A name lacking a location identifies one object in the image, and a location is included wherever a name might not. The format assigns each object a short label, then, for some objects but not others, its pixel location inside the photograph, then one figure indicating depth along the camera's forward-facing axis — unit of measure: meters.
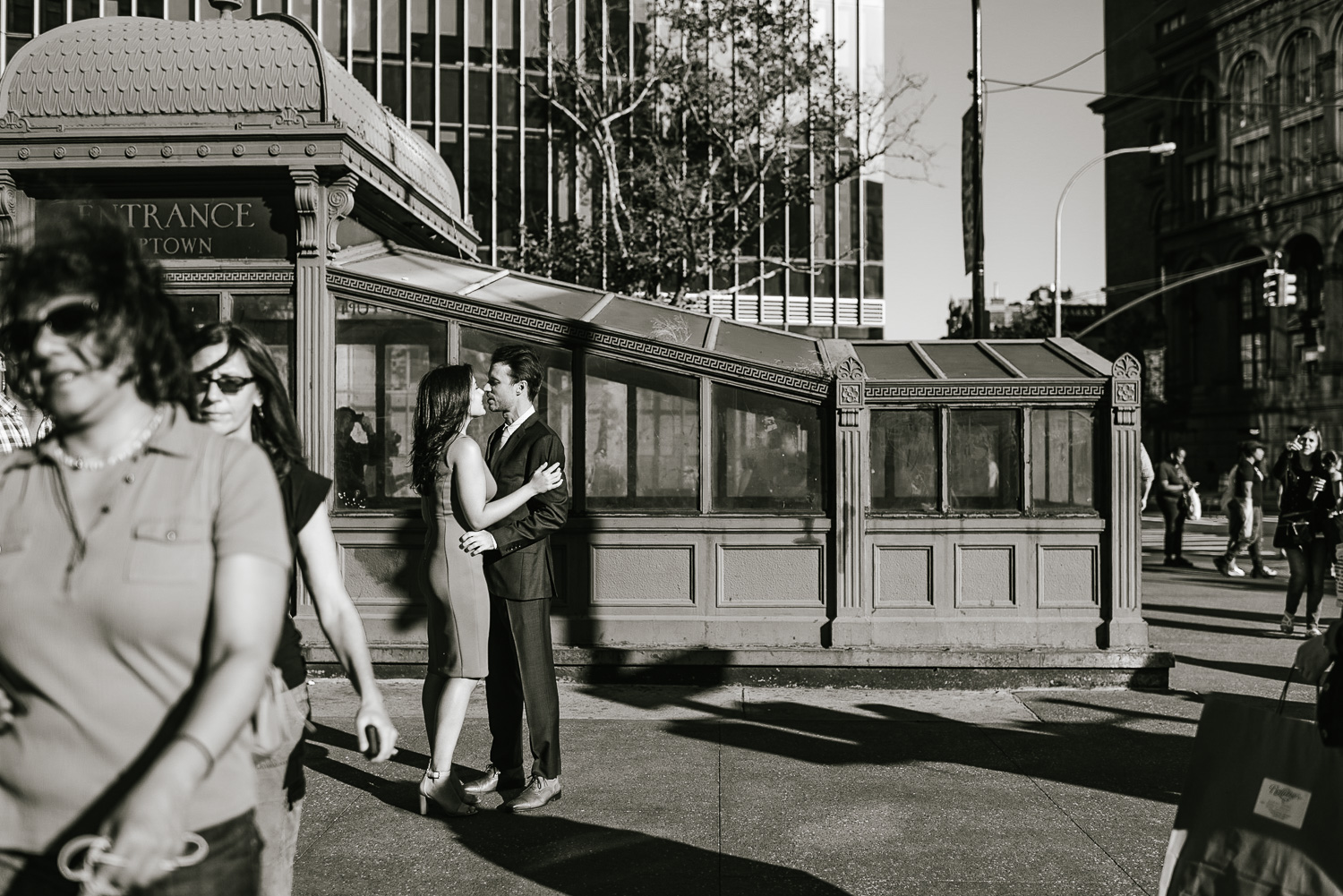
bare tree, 20.77
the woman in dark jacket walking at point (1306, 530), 10.52
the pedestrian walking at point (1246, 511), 15.89
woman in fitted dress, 5.02
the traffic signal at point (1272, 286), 29.12
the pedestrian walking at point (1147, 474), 14.05
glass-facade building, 27.11
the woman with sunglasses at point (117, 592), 1.91
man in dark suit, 5.24
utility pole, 15.83
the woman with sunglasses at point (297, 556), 2.72
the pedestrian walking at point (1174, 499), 16.47
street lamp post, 23.30
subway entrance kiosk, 8.10
